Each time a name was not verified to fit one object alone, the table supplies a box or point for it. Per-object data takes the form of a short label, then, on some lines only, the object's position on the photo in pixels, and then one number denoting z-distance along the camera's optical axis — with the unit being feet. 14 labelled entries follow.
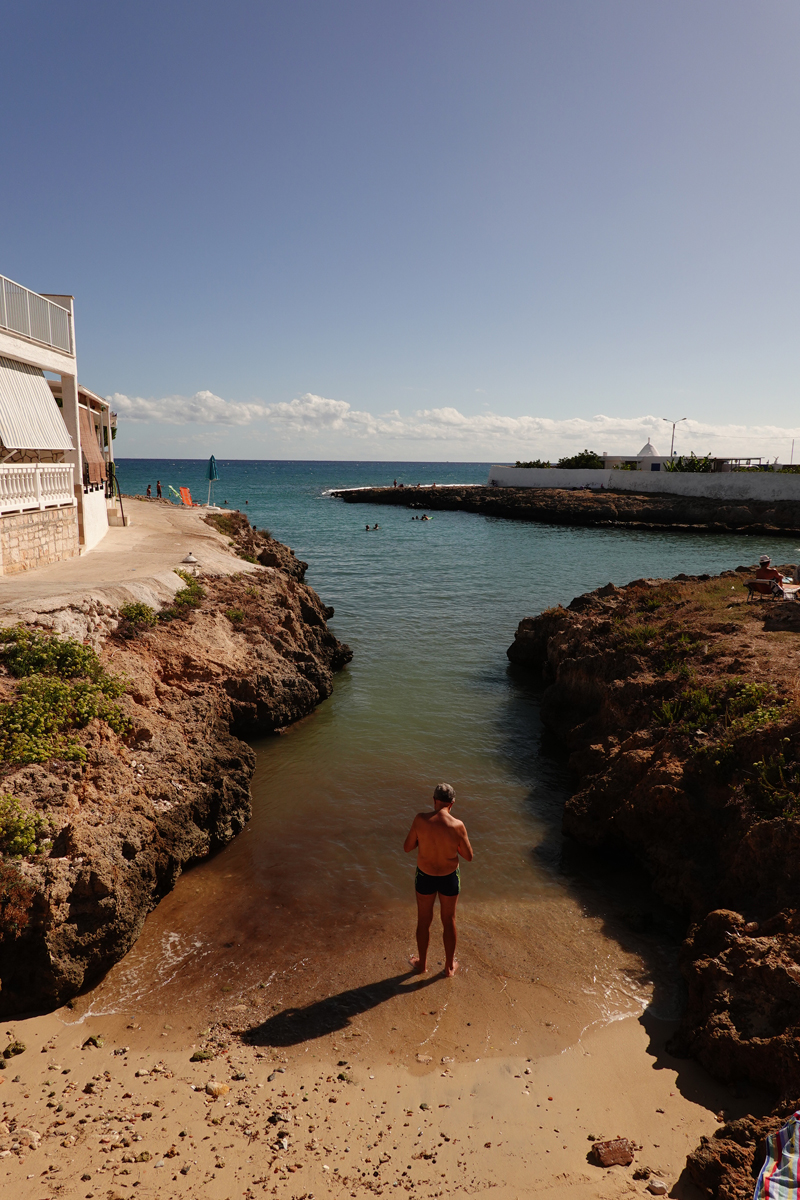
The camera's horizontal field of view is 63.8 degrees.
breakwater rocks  181.68
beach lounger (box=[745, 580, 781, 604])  50.81
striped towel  13.38
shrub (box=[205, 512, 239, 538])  85.36
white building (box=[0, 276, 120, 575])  45.50
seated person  52.70
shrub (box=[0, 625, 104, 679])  29.81
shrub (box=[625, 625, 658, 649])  43.95
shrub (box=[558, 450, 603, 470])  249.75
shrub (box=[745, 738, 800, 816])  24.73
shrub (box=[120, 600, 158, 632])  38.75
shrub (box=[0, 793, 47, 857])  22.25
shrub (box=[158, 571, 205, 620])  42.52
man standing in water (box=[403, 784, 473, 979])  22.66
